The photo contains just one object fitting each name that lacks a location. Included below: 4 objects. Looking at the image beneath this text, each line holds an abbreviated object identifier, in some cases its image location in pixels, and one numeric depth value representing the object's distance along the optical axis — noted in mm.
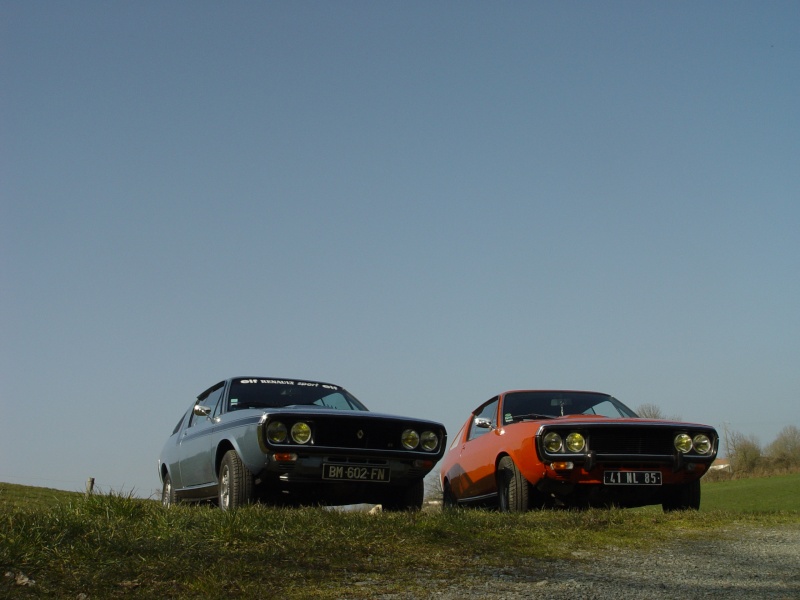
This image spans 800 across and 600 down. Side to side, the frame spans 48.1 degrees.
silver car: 7863
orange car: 8586
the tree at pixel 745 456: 58525
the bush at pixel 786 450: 58281
